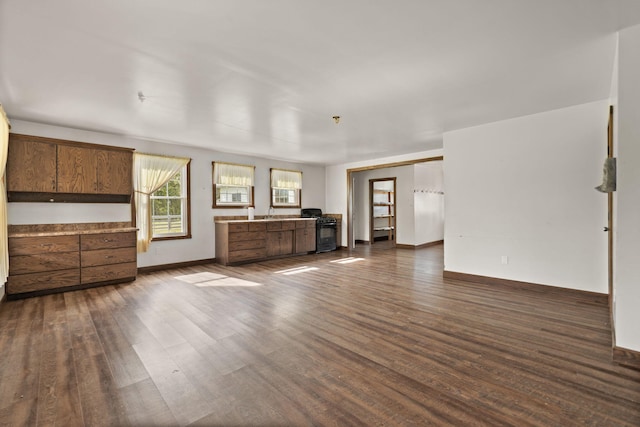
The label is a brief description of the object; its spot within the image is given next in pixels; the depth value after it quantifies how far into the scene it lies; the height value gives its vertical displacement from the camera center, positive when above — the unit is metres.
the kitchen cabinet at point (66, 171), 4.08 +0.60
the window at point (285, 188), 7.51 +0.57
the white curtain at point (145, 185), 5.32 +0.47
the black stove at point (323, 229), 7.79 -0.51
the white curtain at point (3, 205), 3.43 +0.08
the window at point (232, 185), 6.42 +0.57
